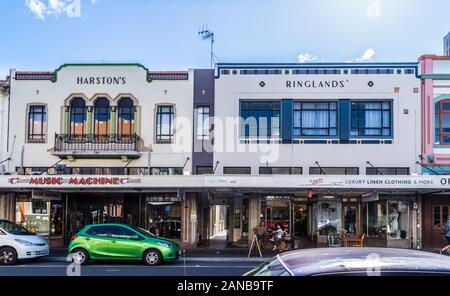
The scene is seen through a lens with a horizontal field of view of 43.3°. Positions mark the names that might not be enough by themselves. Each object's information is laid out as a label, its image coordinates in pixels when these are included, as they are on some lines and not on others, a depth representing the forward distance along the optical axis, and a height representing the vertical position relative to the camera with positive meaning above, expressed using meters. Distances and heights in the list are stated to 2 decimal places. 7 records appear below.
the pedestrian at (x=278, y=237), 23.55 -3.20
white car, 19.22 -2.96
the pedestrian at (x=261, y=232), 23.30 -2.97
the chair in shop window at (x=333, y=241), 24.89 -3.52
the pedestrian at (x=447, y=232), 20.26 -2.60
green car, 19.09 -2.92
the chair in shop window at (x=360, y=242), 23.31 -3.39
